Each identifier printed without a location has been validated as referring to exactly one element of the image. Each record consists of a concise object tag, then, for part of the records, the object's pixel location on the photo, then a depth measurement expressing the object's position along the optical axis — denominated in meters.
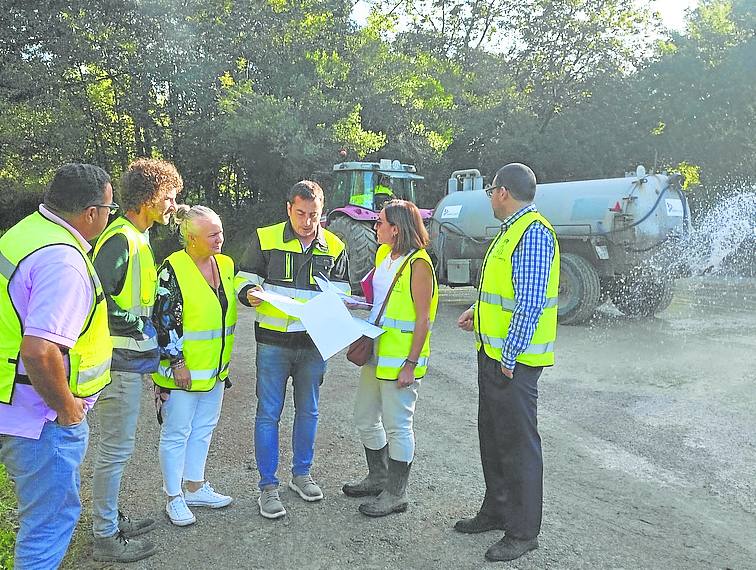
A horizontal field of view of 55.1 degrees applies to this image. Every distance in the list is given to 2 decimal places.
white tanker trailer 10.50
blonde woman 3.85
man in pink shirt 2.52
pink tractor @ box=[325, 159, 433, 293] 12.30
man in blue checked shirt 3.52
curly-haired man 3.45
